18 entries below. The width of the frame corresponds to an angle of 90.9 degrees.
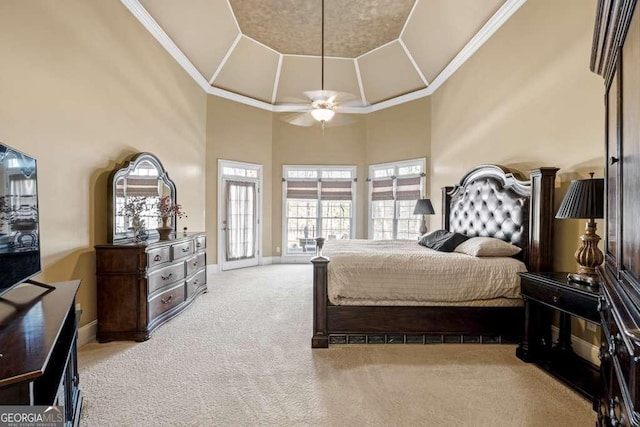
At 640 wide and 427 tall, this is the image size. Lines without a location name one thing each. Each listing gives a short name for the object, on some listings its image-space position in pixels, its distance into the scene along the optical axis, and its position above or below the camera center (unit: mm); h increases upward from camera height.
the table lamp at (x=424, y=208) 5254 +14
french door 6258 -114
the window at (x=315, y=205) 7125 +85
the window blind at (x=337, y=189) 7133 +448
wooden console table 973 -500
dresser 3037 -802
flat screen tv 1544 -59
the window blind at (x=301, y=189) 7141 +448
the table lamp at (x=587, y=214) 2188 -34
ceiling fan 6699 +2305
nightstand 2154 -980
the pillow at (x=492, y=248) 3139 -395
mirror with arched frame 3297 +169
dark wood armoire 1070 -16
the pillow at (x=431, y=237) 4074 -378
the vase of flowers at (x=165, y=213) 3689 -62
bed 2932 -964
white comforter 2916 -676
